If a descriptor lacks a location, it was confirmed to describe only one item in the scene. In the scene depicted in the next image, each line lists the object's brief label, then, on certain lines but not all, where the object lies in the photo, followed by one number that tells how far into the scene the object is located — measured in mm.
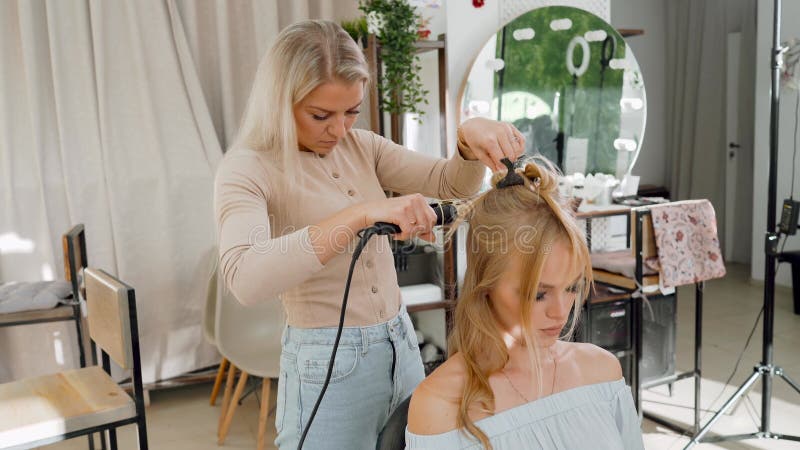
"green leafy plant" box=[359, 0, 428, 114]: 2518
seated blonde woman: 1116
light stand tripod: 2260
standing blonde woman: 957
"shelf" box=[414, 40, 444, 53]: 2604
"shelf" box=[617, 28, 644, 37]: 3148
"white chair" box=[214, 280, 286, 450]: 2553
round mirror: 2859
